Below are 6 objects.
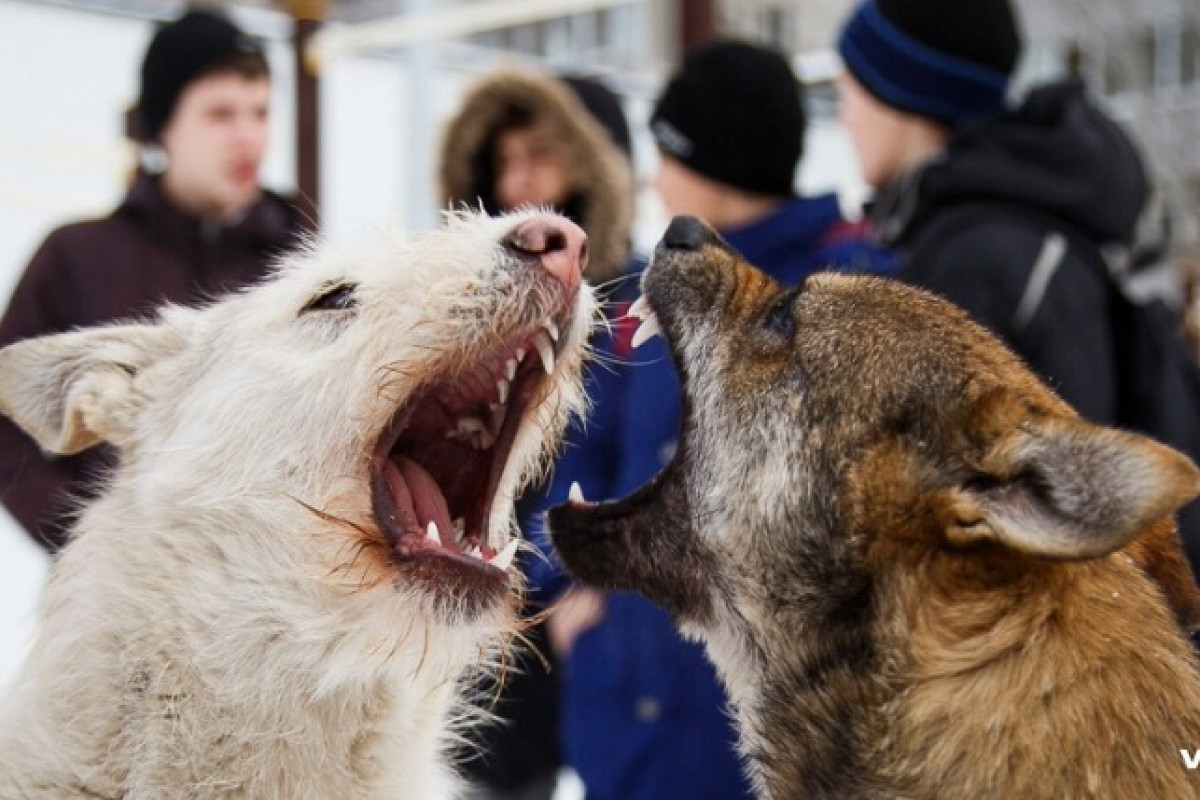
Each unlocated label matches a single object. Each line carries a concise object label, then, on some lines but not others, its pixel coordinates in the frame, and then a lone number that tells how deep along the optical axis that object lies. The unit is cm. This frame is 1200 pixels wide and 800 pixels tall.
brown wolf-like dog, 223
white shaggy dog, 257
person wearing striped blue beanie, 332
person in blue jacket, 367
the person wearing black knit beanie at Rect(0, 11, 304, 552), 421
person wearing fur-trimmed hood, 492
